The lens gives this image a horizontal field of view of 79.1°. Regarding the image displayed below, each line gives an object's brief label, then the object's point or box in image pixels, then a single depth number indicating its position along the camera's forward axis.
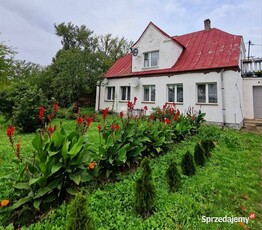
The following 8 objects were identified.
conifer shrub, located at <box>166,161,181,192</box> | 2.84
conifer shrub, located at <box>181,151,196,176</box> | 3.43
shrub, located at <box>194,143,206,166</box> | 4.02
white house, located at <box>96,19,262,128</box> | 9.12
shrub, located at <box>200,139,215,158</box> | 4.54
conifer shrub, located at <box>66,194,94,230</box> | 1.39
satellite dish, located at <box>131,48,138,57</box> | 13.40
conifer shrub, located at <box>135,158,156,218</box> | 2.18
